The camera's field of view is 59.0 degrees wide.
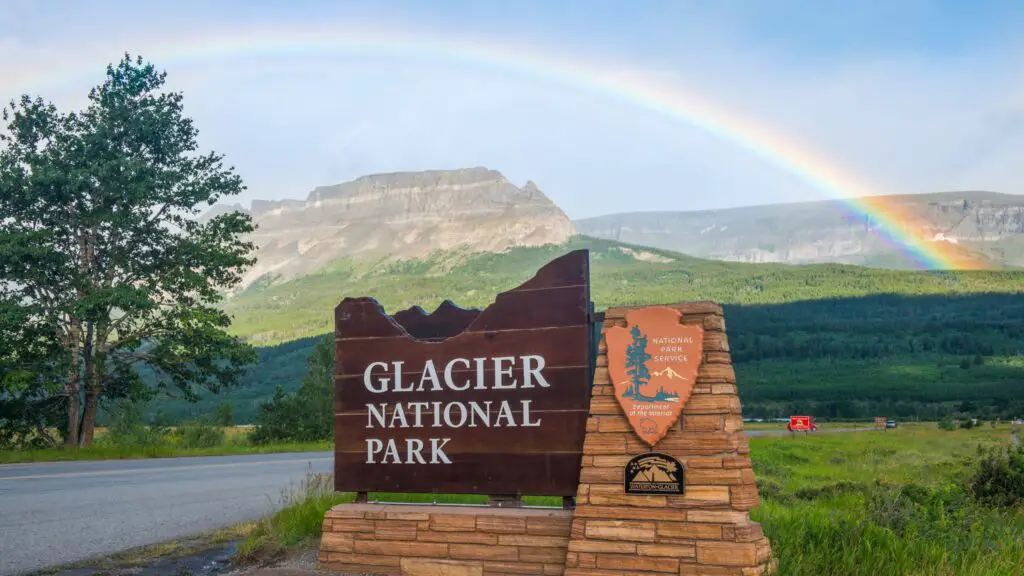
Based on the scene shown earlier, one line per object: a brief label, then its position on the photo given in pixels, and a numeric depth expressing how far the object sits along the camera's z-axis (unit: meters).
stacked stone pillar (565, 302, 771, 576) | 5.46
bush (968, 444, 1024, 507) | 8.99
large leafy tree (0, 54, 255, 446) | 21.92
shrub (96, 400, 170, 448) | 23.45
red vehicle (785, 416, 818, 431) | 49.59
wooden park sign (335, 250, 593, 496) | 6.59
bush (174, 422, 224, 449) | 26.77
